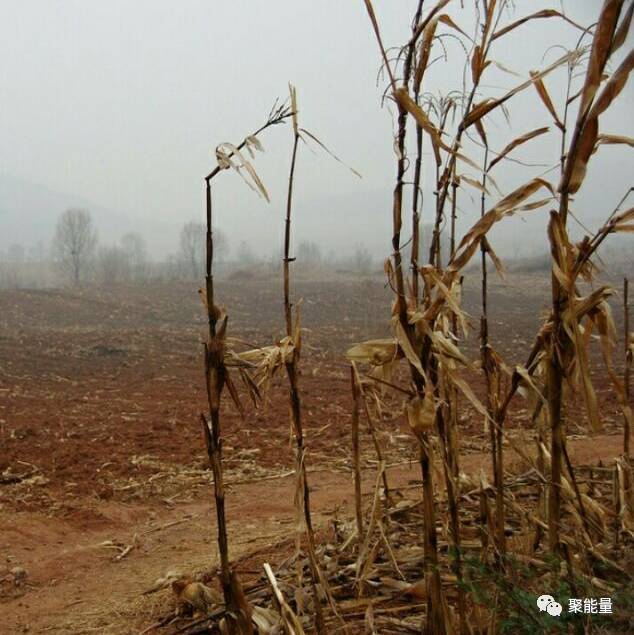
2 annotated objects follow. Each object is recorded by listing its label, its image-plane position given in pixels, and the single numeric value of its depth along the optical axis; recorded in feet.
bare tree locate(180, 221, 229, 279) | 220.02
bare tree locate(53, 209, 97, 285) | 166.20
